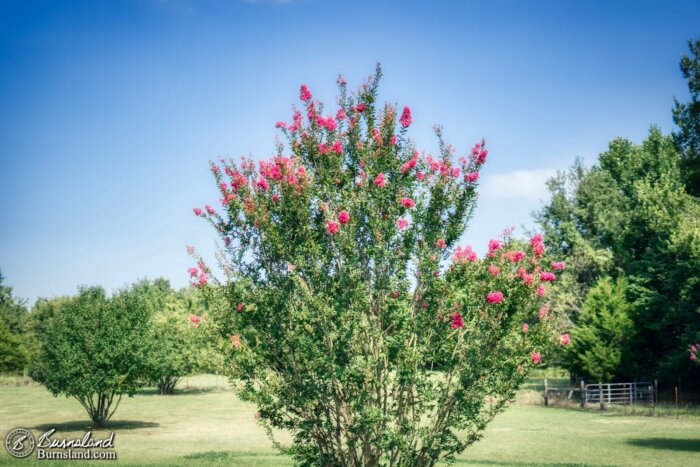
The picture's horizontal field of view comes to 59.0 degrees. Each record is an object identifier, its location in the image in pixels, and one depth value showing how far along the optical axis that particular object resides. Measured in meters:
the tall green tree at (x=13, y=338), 58.56
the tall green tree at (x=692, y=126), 28.38
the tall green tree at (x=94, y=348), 24.10
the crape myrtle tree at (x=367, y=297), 8.08
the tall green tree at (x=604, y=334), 37.94
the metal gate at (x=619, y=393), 37.50
